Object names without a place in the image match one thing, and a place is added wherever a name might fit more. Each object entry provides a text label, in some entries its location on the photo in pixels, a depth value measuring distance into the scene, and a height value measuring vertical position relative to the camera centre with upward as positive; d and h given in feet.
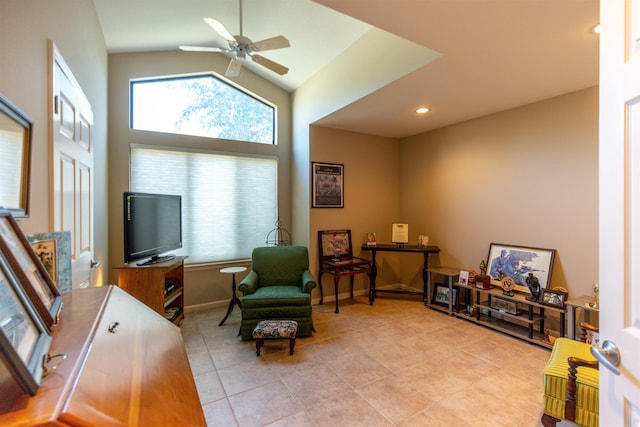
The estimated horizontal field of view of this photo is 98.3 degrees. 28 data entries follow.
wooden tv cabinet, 8.88 -2.27
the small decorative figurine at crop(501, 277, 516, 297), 10.32 -2.77
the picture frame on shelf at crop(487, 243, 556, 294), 10.05 -2.01
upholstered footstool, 8.64 -3.77
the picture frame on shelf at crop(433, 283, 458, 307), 12.23 -3.79
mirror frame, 3.38 +0.62
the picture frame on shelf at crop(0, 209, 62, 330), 2.37 -0.58
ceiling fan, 7.82 +4.94
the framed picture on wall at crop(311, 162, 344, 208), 13.50 +1.35
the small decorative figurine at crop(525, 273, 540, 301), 9.53 -2.63
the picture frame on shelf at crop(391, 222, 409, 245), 14.08 -1.13
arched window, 12.07 +4.89
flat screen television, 8.73 -0.49
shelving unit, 9.58 -3.92
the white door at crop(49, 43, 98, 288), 5.06 +0.99
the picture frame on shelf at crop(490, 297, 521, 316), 10.35 -3.66
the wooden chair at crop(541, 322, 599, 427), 5.18 -3.49
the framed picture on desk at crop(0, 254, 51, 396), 1.63 -0.87
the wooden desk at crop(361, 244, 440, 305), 13.39 -2.12
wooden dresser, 1.69 -1.38
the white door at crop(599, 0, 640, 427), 2.64 +0.06
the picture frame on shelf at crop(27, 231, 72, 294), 3.82 -0.62
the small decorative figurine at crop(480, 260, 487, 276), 11.73 -2.42
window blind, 12.00 +0.95
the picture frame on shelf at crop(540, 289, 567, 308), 8.96 -2.83
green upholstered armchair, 9.84 -3.03
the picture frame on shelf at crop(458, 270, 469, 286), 11.58 -2.80
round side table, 11.26 -3.66
